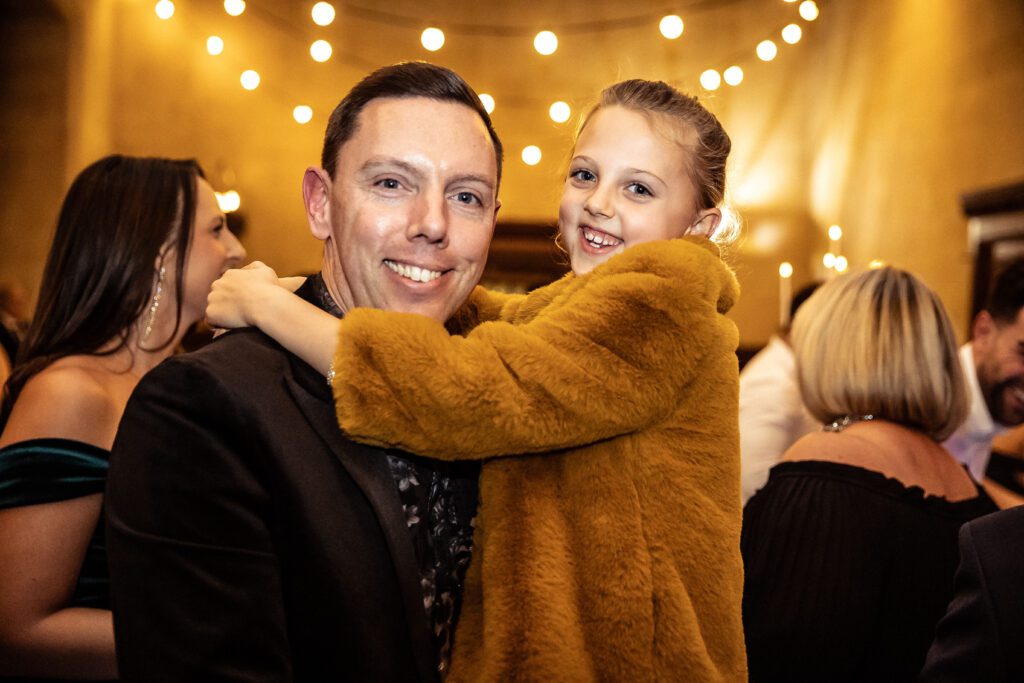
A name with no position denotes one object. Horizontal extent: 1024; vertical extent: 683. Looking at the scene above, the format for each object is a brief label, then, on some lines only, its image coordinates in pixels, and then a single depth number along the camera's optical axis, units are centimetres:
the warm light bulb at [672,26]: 482
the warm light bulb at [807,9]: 466
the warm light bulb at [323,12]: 470
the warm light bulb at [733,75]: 571
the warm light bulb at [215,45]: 539
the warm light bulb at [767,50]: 556
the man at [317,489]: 103
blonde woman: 194
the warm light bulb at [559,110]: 557
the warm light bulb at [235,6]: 460
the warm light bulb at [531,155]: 605
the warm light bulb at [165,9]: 438
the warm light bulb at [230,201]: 697
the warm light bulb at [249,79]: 576
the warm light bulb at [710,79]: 548
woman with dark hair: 166
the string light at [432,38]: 480
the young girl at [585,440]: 120
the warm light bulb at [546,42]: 479
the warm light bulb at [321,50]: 552
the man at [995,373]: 301
